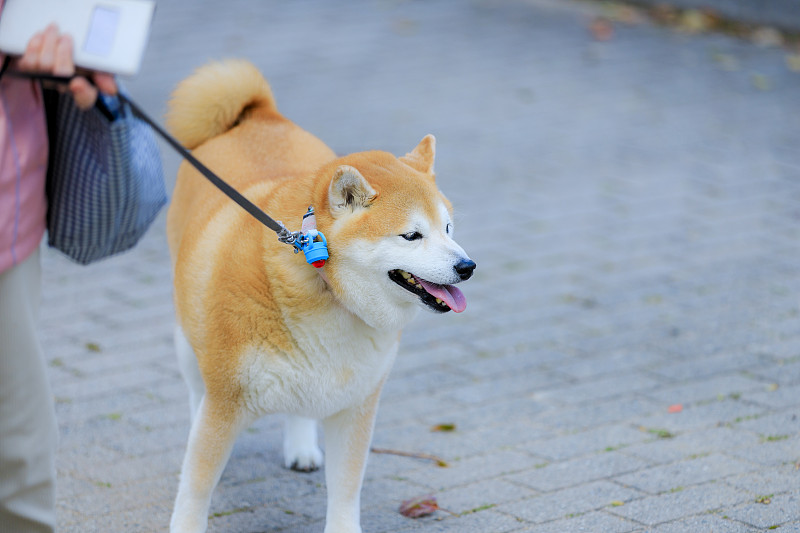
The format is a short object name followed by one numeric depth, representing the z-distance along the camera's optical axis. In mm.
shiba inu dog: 5113
